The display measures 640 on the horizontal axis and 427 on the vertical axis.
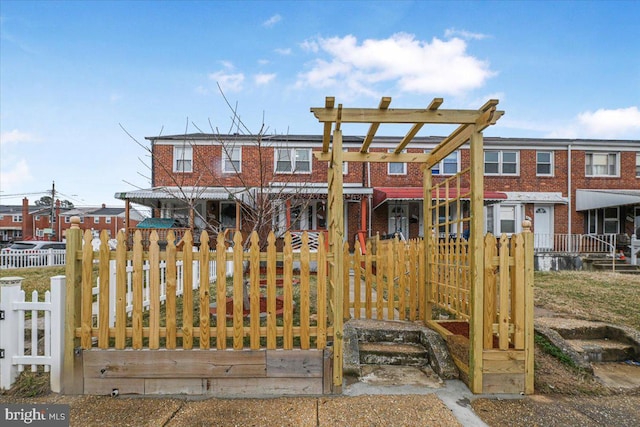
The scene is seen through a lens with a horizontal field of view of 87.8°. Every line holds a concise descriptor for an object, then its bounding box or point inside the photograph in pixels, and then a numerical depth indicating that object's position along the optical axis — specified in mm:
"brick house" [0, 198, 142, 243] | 47844
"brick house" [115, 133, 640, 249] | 15648
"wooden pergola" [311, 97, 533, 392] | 3186
